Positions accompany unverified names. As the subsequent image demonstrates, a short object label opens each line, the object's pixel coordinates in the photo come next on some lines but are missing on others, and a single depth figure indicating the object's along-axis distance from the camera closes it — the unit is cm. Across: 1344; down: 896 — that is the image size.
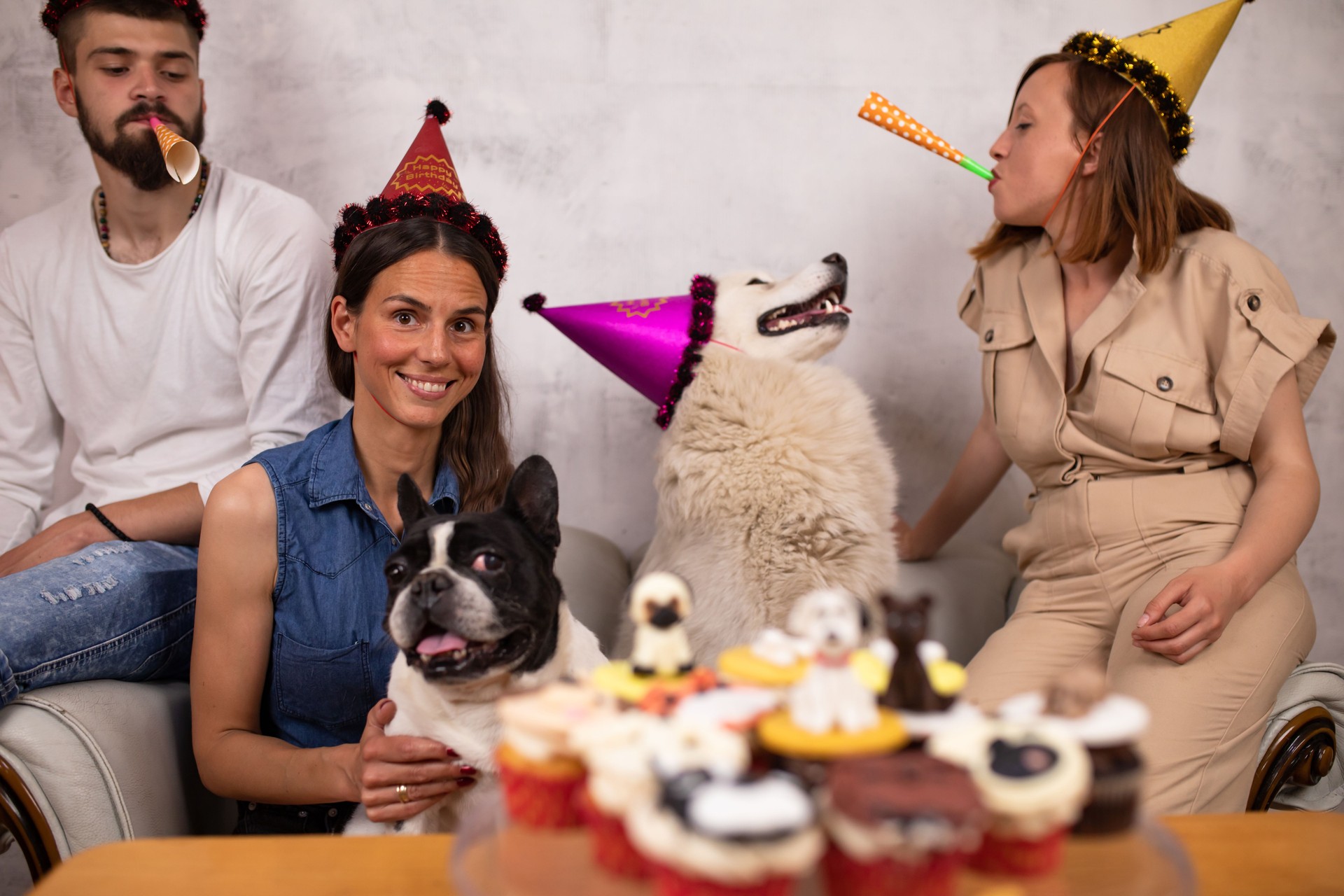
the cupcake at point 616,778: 67
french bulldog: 110
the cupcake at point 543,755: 76
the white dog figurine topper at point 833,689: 69
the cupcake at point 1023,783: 66
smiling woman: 154
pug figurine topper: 79
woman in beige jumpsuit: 164
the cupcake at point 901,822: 60
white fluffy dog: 159
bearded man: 201
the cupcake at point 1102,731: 72
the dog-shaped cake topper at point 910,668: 70
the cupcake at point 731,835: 59
